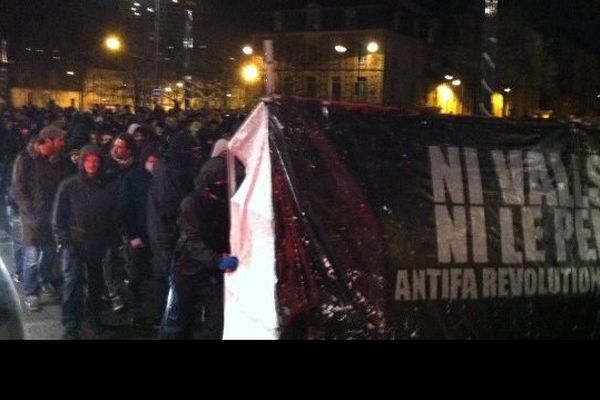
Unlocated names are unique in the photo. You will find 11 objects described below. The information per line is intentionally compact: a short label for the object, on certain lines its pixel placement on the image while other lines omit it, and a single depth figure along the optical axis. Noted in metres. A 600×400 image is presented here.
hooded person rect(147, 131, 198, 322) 6.83
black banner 4.48
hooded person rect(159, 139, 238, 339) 5.31
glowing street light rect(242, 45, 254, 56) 25.42
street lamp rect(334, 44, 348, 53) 42.12
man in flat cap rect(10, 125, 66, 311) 7.91
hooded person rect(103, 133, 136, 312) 7.84
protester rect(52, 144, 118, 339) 6.76
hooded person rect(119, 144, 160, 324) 7.88
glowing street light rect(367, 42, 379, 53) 43.94
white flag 4.45
